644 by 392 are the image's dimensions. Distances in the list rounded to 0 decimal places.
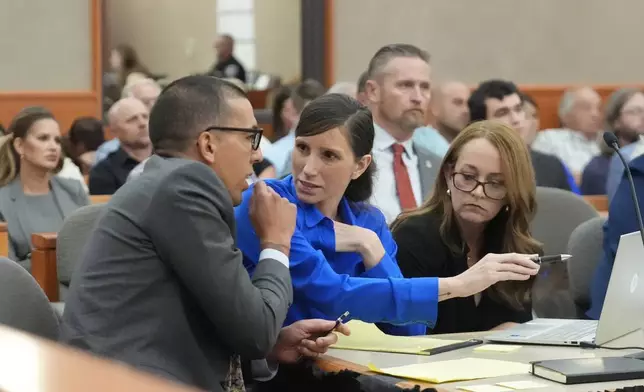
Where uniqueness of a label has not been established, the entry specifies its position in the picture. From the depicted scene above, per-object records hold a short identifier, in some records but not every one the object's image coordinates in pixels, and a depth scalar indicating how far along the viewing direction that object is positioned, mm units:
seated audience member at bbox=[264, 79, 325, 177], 12344
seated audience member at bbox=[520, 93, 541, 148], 14155
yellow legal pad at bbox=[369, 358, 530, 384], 4764
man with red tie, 9633
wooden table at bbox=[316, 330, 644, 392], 4730
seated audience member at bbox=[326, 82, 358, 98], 12609
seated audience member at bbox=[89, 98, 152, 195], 13062
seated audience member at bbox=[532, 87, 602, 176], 17562
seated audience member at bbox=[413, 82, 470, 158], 14375
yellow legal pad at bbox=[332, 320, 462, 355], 5466
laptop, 5316
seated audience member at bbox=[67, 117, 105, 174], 15641
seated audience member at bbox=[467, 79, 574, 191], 11719
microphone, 5316
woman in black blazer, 6574
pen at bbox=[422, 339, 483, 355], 5392
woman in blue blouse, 5727
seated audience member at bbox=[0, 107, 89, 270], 11086
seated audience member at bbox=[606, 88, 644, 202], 15492
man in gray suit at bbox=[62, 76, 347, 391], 4687
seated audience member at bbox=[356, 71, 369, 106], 10234
